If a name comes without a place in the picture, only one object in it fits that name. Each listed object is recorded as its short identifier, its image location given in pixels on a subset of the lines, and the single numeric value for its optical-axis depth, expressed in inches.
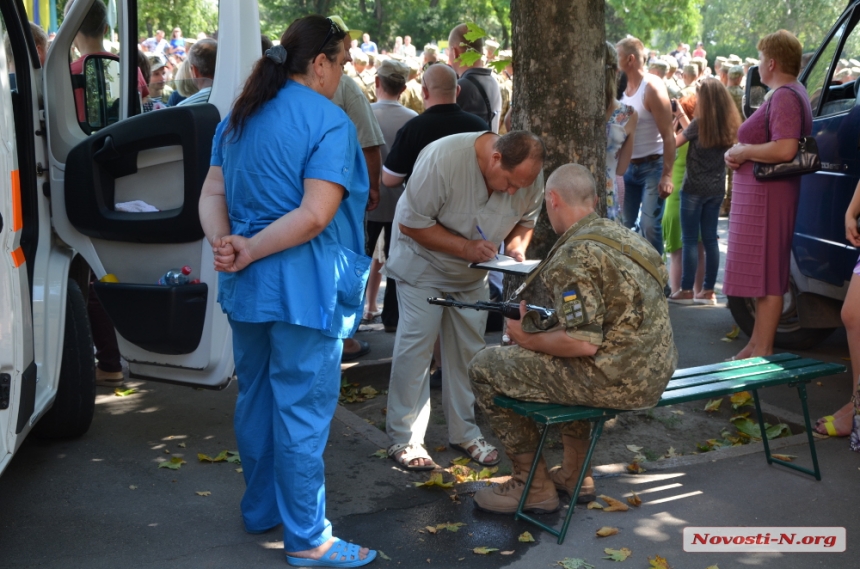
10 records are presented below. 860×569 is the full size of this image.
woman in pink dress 227.6
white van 161.2
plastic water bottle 167.5
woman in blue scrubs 127.8
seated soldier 141.0
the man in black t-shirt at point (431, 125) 221.6
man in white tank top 309.9
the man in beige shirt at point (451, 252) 175.2
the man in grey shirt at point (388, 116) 265.9
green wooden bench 147.4
